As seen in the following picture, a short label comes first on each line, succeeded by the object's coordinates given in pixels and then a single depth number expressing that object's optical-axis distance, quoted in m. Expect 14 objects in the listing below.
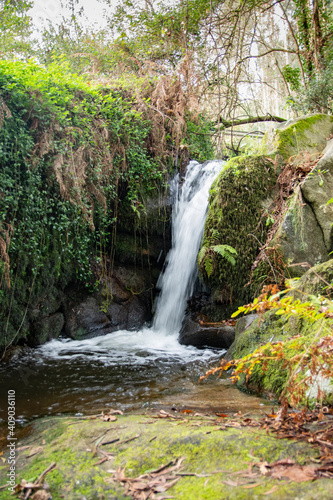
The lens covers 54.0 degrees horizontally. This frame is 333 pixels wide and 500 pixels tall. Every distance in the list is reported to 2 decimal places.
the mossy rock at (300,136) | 6.71
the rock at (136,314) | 7.61
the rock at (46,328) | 6.19
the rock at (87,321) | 6.87
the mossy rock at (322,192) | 5.79
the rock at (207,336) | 5.79
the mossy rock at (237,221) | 6.18
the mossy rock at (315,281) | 3.65
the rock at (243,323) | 4.77
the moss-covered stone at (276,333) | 3.31
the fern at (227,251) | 5.91
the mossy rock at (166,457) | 1.51
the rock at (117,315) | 7.42
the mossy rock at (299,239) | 5.71
